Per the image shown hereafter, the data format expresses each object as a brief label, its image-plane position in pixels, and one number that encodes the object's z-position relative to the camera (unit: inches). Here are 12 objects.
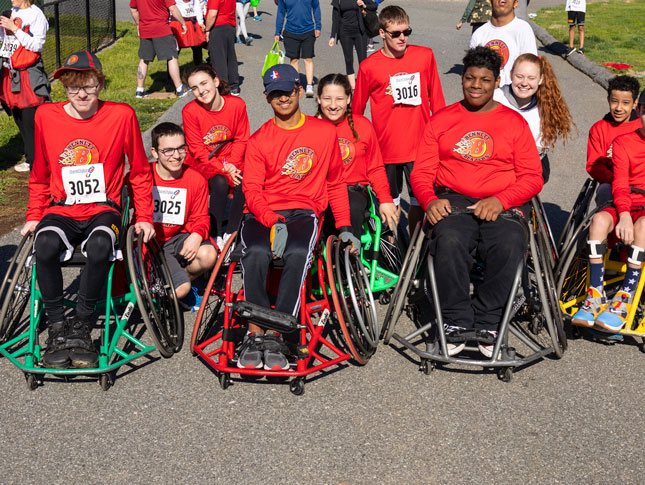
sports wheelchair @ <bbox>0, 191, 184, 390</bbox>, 163.9
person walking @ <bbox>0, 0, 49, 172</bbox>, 277.6
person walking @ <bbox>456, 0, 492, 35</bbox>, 427.5
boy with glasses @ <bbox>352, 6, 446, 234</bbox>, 224.5
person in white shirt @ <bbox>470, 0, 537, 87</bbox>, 242.4
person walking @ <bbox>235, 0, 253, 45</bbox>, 621.9
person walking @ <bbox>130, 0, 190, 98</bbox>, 417.4
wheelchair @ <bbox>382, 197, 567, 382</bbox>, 166.1
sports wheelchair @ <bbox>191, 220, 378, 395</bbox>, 160.9
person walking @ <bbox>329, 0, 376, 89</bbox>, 416.5
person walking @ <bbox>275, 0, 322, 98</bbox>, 414.0
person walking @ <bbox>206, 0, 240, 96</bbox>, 413.1
